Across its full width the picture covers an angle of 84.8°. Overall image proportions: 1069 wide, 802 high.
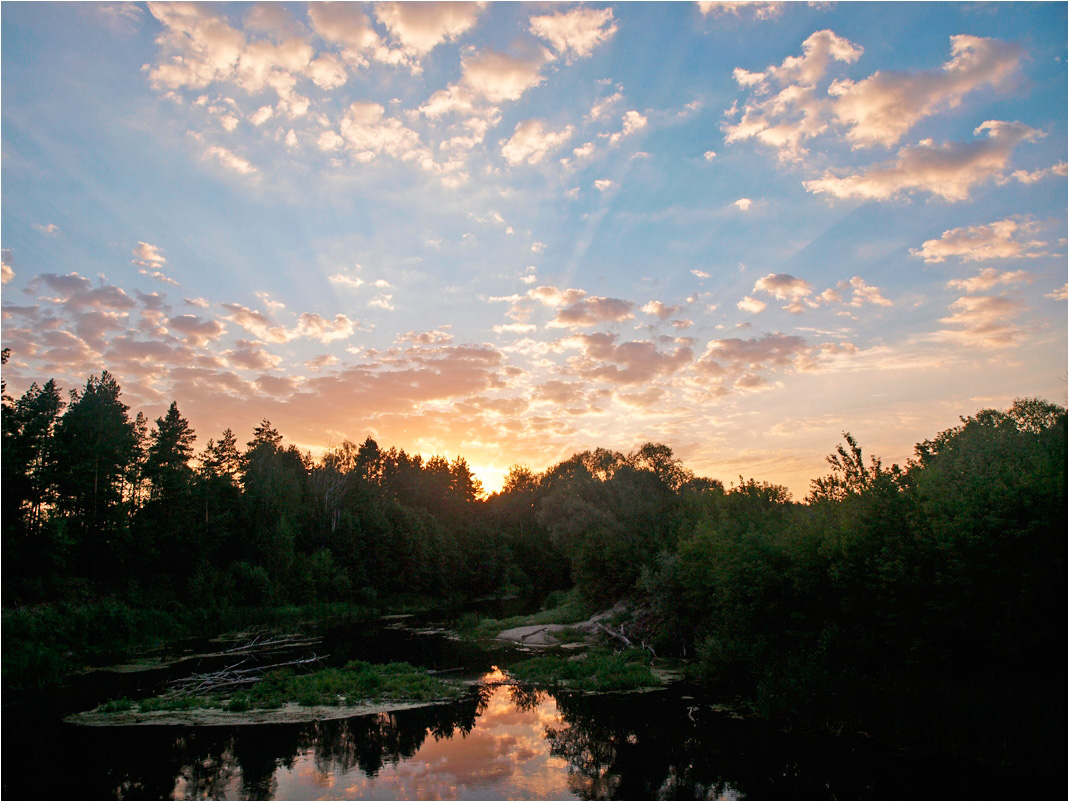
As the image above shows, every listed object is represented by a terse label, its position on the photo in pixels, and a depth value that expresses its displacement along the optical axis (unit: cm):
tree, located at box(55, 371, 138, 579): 4097
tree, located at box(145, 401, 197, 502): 4862
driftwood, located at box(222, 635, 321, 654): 3145
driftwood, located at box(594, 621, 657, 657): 2844
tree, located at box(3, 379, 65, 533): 3319
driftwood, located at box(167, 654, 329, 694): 2089
